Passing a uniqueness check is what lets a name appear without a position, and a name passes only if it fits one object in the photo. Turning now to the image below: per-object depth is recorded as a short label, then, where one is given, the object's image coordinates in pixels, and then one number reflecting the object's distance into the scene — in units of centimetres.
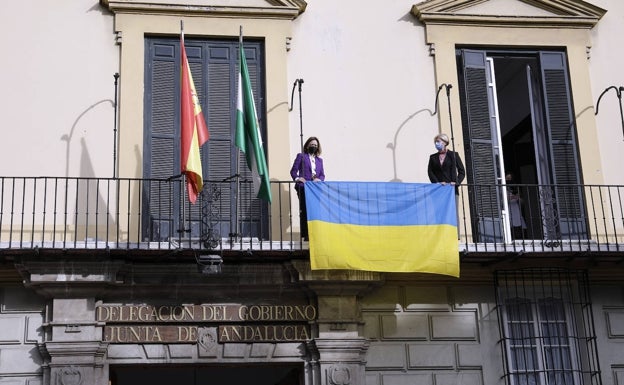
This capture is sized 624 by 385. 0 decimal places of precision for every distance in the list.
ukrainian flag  1381
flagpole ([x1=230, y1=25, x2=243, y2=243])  1406
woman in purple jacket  1425
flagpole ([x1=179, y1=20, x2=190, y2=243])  1412
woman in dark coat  1458
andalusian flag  1392
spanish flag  1390
